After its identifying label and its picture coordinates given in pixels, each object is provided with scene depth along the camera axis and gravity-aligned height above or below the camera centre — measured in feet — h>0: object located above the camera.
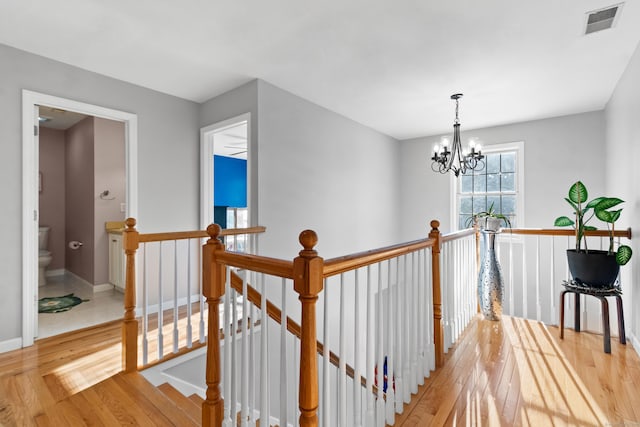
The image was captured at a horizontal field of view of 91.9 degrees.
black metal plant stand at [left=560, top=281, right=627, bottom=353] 7.68 -2.23
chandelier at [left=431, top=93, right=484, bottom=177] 11.15 +2.31
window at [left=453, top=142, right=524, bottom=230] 14.83 +1.35
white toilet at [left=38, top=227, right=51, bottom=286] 14.27 -1.86
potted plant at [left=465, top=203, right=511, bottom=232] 9.30 -0.27
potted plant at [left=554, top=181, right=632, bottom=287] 7.57 -1.10
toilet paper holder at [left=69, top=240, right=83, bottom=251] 15.19 -1.50
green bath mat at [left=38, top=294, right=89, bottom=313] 10.96 -3.35
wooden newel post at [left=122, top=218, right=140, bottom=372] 7.02 -2.25
